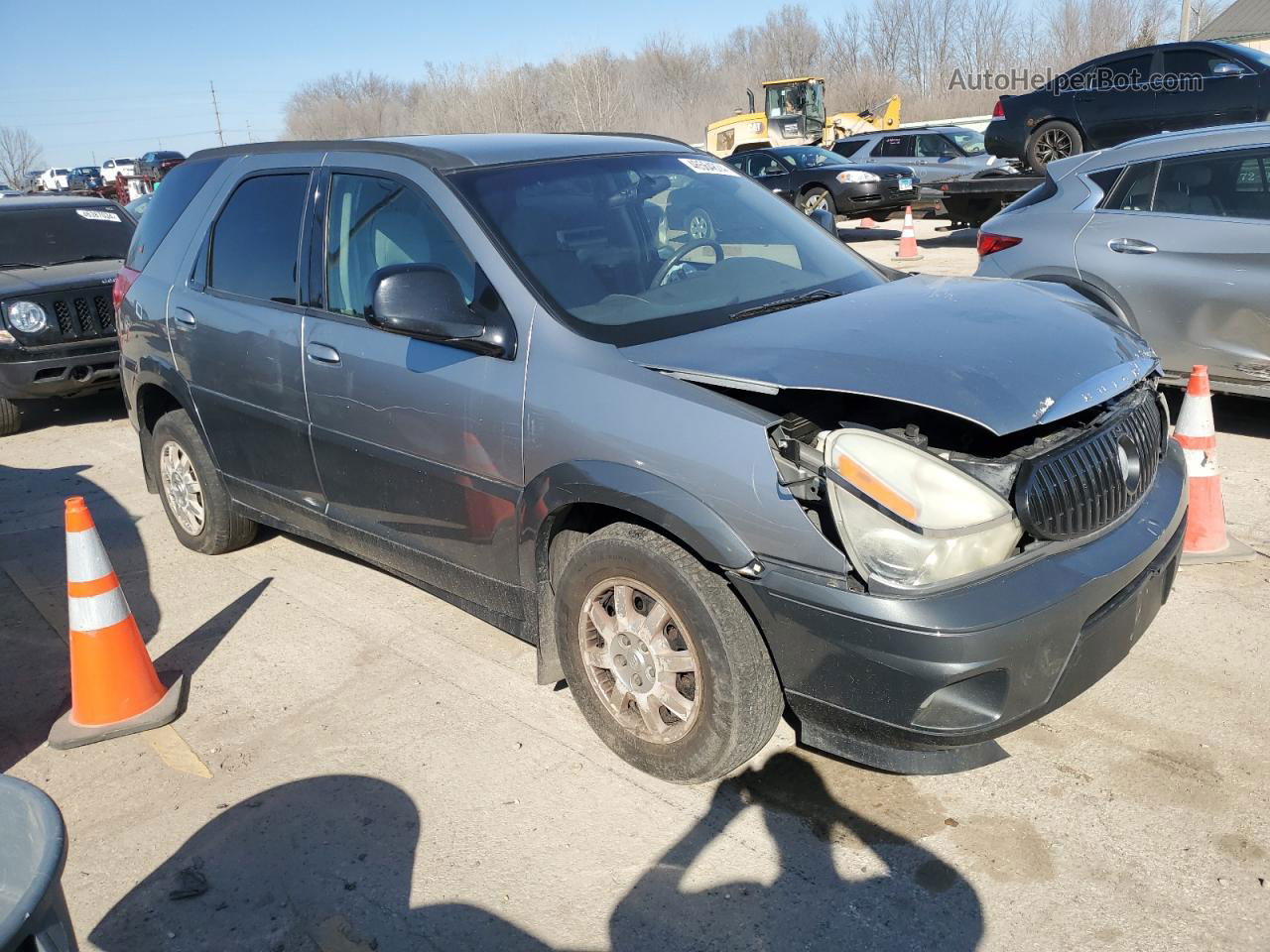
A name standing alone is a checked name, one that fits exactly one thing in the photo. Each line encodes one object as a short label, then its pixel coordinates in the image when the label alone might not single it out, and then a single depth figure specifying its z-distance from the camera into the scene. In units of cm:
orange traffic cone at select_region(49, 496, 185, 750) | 385
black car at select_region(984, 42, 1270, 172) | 1355
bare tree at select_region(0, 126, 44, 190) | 7712
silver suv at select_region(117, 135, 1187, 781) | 270
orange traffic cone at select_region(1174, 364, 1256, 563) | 460
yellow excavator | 3450
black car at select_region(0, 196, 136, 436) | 831
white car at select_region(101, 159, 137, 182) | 5382
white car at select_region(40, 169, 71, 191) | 5083
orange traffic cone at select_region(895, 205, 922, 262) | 1512
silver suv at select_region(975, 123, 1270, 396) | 580
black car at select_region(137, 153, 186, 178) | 4099
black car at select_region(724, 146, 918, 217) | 1773
